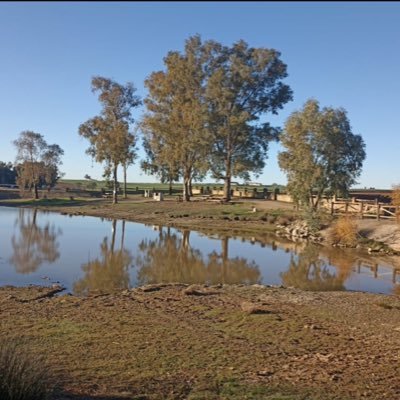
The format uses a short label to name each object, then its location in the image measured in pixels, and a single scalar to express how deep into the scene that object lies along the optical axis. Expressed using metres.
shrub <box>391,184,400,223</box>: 33.16
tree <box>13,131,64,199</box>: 78.81
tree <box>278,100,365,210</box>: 43.28
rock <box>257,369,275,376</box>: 8.77
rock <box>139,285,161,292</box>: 17.34
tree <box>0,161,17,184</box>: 111.37
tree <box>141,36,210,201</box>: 56.78
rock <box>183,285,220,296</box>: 16.48
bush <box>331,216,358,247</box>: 34.91
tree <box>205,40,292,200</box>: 56.03
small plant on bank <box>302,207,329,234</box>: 39.90
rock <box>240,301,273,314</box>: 13.55
